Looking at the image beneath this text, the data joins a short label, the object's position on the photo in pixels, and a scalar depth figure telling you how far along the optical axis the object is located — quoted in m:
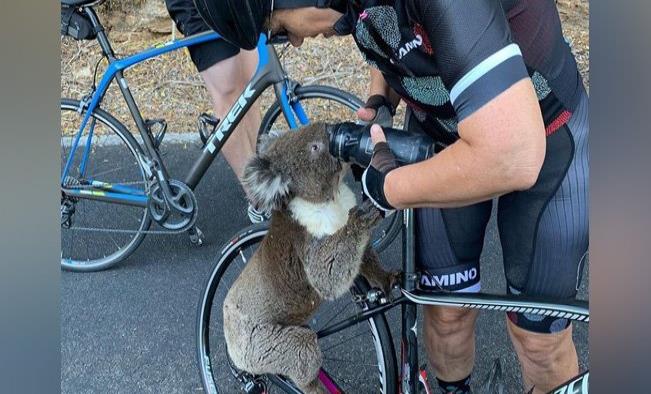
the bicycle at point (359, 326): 2.42
